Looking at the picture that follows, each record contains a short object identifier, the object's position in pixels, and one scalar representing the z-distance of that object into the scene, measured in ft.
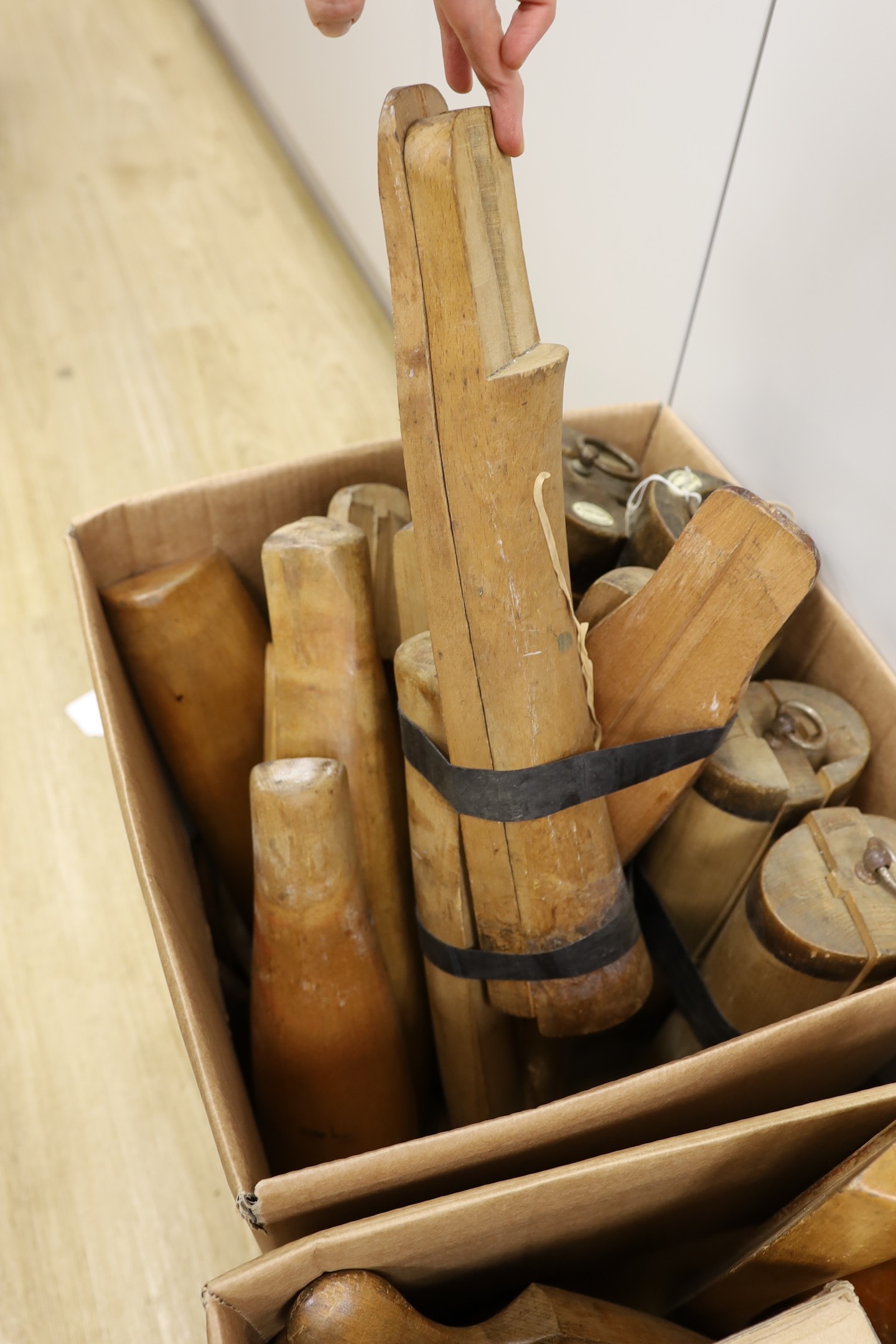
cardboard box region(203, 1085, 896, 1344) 1.36
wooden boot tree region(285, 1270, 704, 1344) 1.36
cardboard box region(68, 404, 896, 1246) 1.47
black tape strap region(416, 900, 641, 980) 1.89
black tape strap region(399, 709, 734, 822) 1.75
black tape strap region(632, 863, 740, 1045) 2.09
